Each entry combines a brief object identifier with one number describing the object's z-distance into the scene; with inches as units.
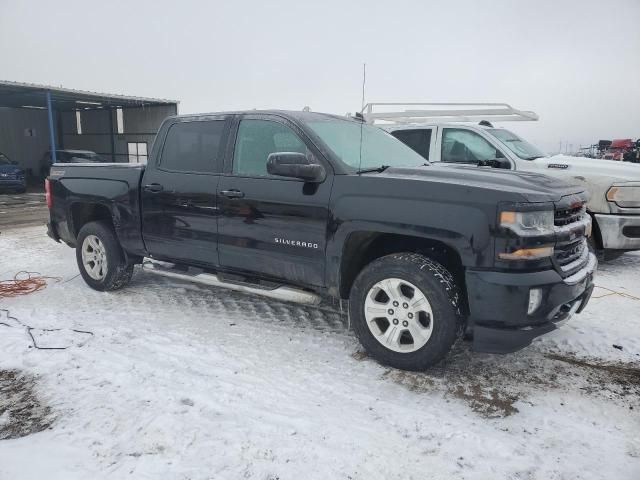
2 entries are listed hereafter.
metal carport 962.1
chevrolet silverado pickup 116.7
